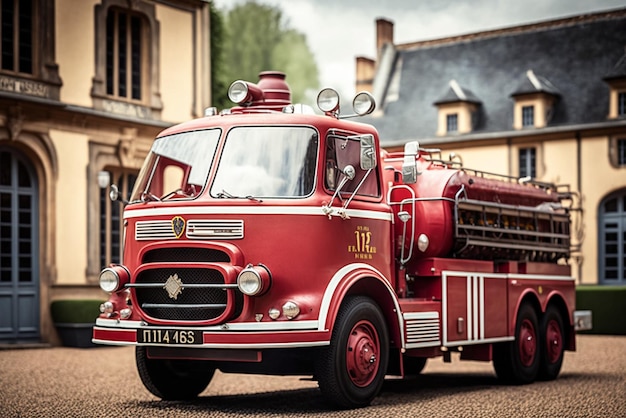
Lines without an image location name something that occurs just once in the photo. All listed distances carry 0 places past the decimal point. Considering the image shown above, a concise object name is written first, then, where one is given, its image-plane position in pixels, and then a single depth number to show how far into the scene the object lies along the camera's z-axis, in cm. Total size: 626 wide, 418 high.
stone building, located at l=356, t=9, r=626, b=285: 3478
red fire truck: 934
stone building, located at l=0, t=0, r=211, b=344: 2006
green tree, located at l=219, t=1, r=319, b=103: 5472
